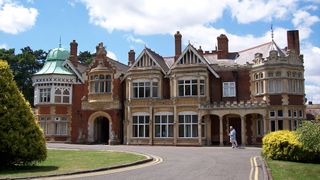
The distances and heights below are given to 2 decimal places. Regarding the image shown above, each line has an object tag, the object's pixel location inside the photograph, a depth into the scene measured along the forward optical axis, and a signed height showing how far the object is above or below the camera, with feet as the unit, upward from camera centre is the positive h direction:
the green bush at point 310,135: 61.46 -1.64
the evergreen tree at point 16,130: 60.29 -0.76
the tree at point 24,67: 218.59 +31.04
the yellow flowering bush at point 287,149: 71.36 -4.32
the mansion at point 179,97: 129.90 +9.20
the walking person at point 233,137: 109.50 -3.37
